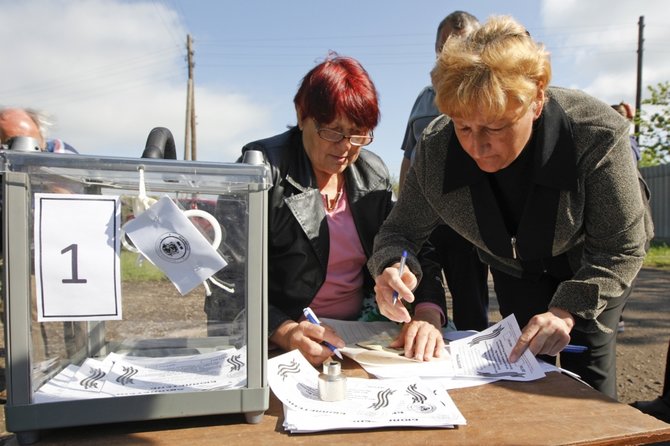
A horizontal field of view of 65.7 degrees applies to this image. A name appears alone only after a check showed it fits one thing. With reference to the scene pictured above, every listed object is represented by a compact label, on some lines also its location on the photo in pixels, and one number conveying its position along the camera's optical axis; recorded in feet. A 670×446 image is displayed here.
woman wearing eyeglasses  5.81
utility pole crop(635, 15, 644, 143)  57.62
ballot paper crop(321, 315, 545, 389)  4.17
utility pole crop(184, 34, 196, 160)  62.54
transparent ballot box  2.97
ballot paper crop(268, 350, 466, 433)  3.25
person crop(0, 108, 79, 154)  11.69
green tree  45.83
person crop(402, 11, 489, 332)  7.50
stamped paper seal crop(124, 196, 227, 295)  3.14
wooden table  3.08
